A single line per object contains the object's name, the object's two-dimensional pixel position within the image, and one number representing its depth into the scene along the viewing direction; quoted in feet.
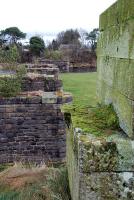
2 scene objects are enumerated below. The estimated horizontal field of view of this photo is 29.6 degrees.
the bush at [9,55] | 20.91
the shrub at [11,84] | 17.85
